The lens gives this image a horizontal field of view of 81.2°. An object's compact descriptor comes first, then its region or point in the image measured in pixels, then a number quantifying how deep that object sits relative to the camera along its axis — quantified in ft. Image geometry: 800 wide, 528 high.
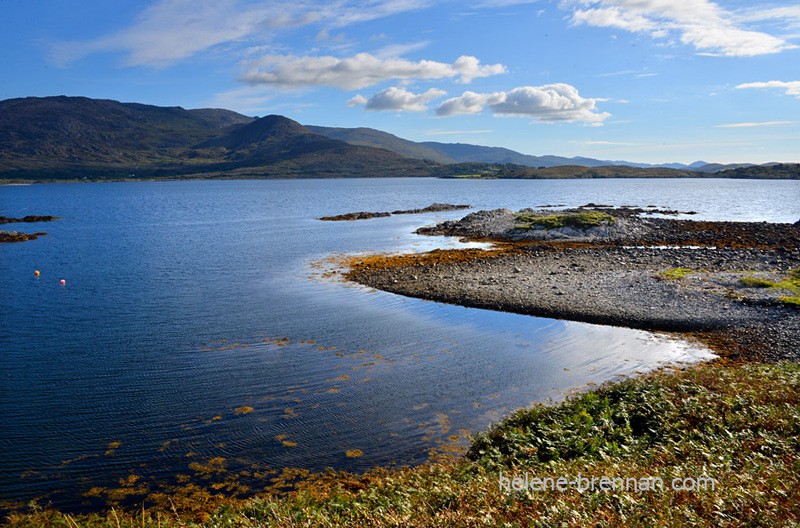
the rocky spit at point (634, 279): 83.66
